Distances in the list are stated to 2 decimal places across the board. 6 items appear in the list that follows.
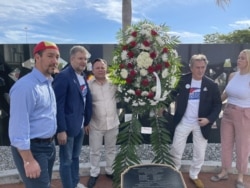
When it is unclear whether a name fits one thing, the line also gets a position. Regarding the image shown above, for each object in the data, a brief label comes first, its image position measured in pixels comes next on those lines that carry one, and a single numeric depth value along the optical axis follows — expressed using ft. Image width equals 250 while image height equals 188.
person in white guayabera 12.79
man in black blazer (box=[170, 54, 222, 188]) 12.86
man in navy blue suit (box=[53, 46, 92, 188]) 10.64
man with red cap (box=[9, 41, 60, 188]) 7.24
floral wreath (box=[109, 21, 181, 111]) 11.64
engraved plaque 8.29
